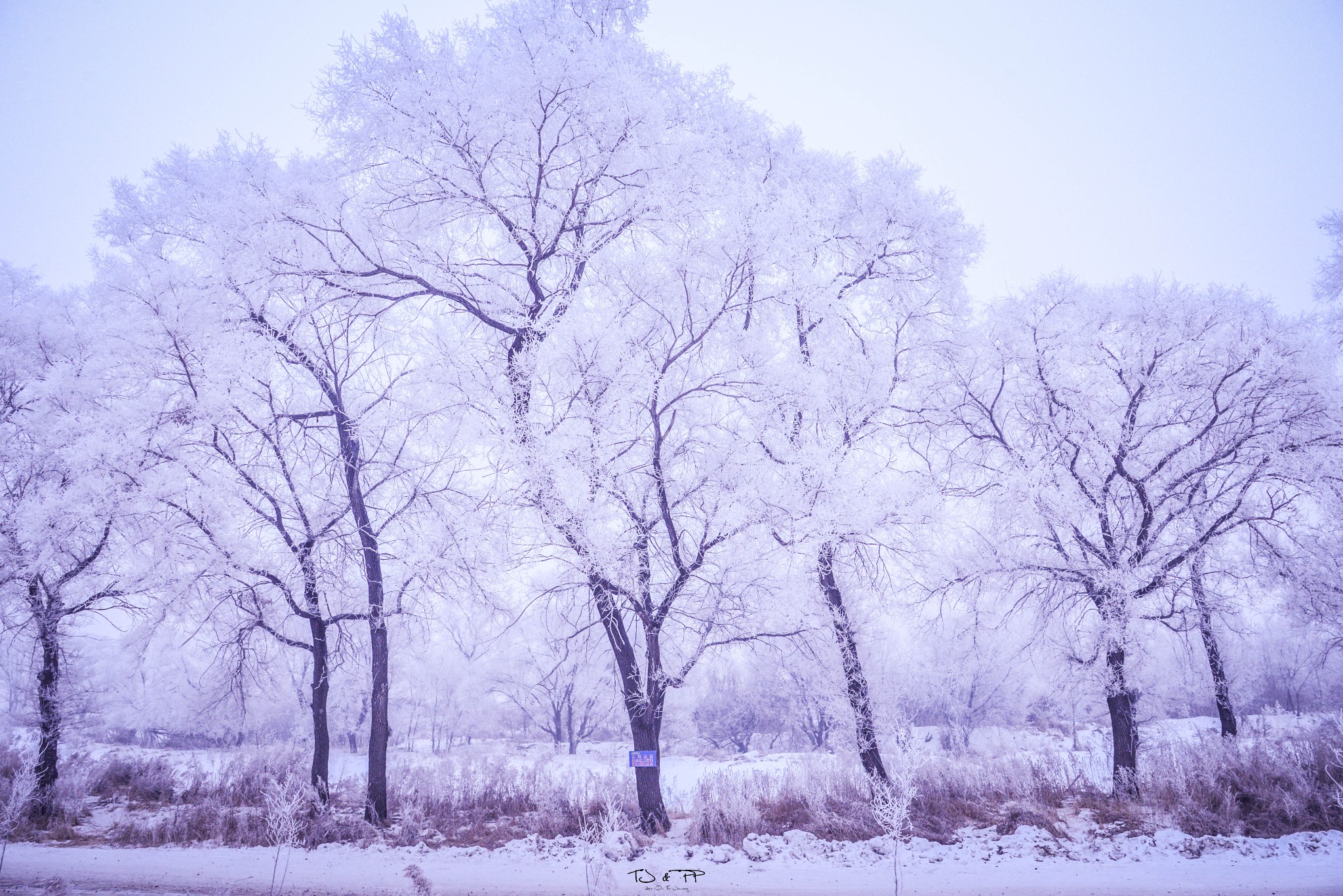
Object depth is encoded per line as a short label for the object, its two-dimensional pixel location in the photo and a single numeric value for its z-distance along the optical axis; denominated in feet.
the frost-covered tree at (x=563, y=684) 32.07
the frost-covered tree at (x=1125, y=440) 31.99
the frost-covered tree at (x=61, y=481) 27.94
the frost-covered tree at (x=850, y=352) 27.35
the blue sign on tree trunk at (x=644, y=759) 28.55
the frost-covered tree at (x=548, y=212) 26.50
